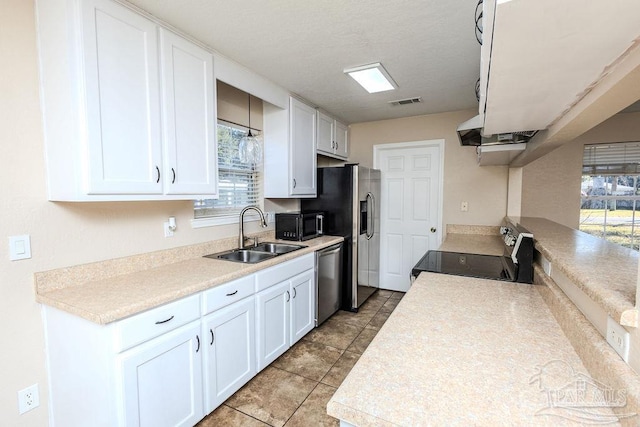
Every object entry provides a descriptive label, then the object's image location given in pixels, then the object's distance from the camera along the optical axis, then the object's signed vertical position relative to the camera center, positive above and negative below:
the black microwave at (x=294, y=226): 2.99 -0.31
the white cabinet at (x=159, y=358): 1.33 -0.85
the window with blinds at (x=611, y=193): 3.87 +0.03
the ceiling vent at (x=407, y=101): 3.16 +1.01
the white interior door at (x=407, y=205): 3.86 -0.13
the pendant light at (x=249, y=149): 2.56 +0.39
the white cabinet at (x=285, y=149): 2.96 +0.46
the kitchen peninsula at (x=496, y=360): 0.71 -0.51
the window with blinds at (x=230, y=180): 2.59 +0.15
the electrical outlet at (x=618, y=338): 0.72 -0.36
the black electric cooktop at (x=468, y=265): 1.88 -0.49
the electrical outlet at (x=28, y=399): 1.45 -1.00
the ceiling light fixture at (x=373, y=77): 2.37 +1.00
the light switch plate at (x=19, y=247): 1.42 -0.25
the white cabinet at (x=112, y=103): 1.41 +0.48
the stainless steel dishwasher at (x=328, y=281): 2.95 -0.90
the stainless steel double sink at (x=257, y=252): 2.51 -0.51
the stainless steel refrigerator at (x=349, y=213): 3.40 -0.20
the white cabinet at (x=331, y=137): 3.53 +0.73
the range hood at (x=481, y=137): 1.72 +0.39
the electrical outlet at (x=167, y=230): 2.11 -0.25
